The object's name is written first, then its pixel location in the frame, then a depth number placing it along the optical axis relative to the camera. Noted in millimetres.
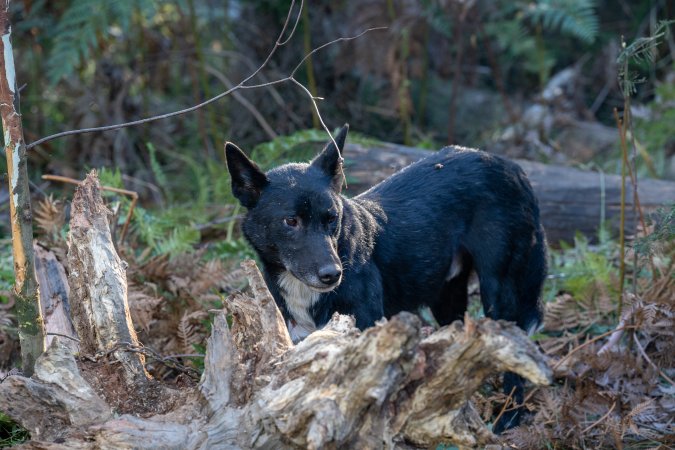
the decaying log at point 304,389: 5371
